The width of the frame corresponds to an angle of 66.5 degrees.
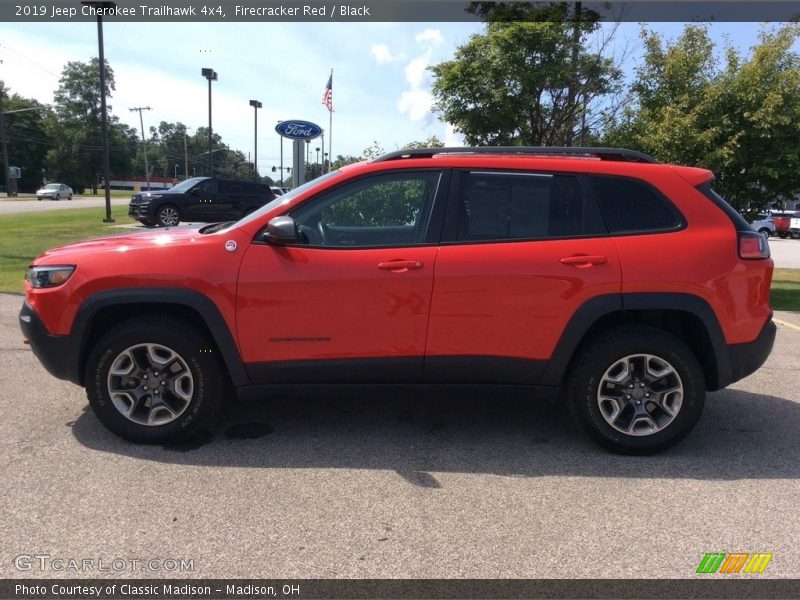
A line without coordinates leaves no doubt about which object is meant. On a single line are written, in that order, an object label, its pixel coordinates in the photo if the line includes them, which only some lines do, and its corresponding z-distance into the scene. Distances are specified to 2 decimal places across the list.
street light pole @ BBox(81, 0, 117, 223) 21.05
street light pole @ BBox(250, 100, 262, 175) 42.71
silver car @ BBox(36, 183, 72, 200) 54.41
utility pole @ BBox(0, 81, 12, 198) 60.12
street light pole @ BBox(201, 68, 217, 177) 36.31
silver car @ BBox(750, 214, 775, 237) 31.10
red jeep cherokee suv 3.67
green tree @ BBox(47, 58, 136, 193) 81.88
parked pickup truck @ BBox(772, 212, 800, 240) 36.22
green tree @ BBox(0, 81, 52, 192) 81.19
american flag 19.42
